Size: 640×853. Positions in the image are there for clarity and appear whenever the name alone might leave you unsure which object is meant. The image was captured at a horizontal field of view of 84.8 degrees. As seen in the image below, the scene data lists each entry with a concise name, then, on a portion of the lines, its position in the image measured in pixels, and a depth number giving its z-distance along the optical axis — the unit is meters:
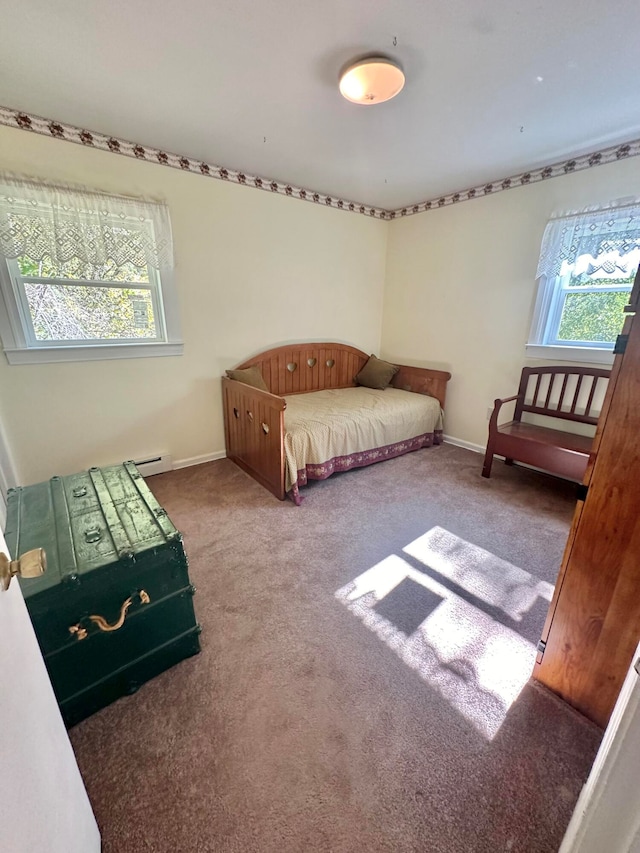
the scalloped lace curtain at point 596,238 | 2.37
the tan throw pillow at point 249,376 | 3.02
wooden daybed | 2.54
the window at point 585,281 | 2.42
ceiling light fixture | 1.57
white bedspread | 2.62
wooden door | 1.00
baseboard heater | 2.87
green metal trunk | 1.10
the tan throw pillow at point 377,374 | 3.86
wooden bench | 2.50
